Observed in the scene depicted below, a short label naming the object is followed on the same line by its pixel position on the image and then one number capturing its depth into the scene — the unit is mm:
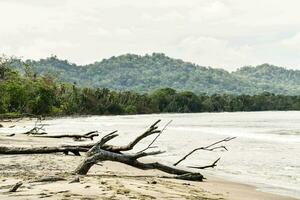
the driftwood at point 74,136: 28325
